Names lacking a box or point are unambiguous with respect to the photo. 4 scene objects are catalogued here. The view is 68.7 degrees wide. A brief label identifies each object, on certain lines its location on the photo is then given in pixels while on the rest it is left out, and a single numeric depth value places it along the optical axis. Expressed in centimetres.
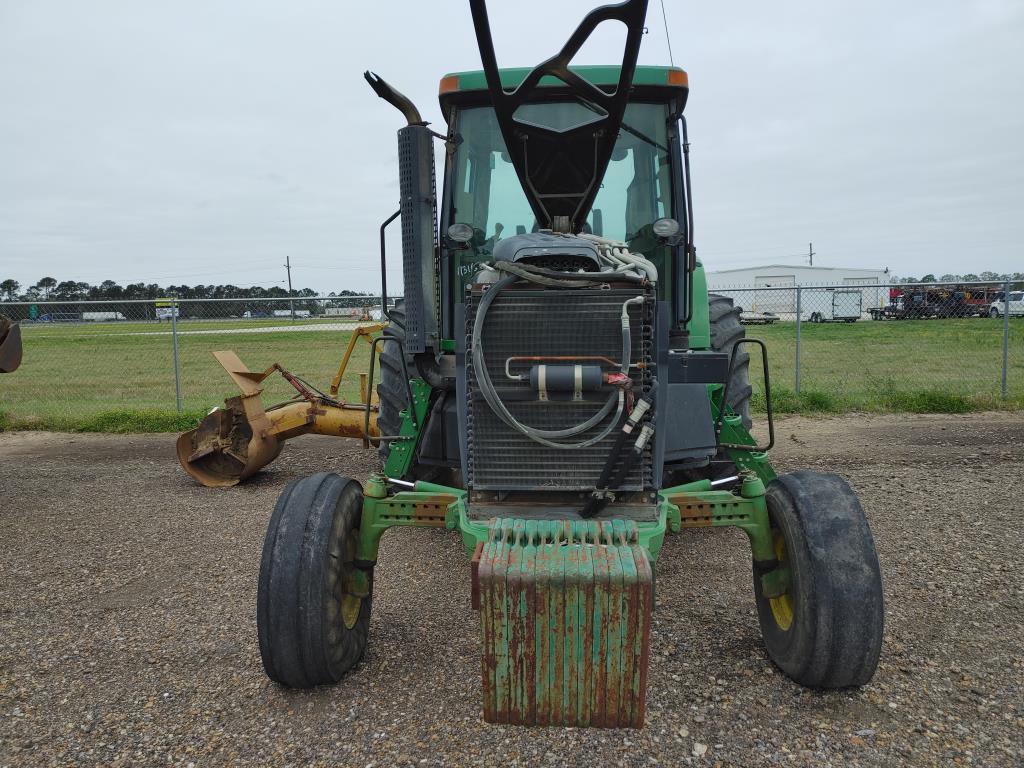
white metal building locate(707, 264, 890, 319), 2618
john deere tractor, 235
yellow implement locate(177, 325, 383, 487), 635
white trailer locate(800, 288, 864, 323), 2730
